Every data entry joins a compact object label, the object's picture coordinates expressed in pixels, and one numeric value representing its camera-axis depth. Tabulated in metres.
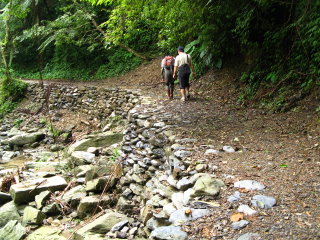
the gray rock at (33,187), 6.55
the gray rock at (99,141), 9.21
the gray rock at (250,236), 2.59
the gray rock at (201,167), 4.16
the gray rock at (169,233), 2.83
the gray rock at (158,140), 5.96
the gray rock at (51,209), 6.04
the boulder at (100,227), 4.50
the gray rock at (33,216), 5.66
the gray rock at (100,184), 6.30
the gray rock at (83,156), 8.21
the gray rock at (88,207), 5.71
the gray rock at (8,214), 5.97
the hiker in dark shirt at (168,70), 9.31
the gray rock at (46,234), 5.14
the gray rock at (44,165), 8.91
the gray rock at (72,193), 6.35
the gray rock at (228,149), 4.84
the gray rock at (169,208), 3.61
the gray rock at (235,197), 3.31
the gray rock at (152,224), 3.46
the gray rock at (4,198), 6.81
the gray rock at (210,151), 4.73
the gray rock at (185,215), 3.12
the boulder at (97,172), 6.81
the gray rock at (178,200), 3.66
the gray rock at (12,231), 5.17
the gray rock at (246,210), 3.01
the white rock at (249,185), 3.51
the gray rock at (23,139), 12.25
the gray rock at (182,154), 4.73
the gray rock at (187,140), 5.37
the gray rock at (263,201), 3.11
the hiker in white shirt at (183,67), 8.75
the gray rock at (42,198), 6.24
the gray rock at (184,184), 3.97
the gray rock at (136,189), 5.66
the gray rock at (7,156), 10.99
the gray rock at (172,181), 4.36
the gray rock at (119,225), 4.41
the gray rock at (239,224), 2.81
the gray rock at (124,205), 5.29
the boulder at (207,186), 3.53
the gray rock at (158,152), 5.83
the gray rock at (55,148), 11.30
